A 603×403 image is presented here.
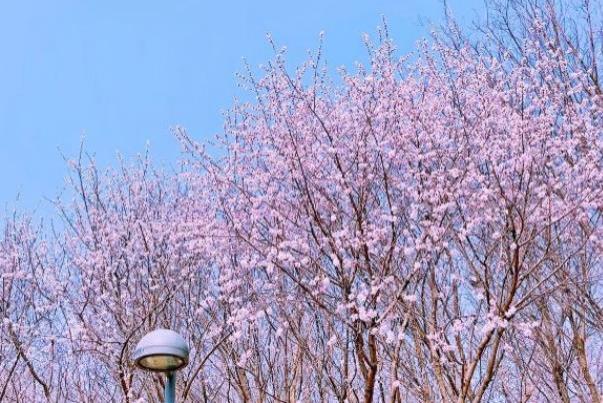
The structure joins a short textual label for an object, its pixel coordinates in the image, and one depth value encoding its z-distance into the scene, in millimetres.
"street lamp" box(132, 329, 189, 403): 9187
